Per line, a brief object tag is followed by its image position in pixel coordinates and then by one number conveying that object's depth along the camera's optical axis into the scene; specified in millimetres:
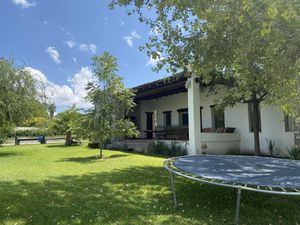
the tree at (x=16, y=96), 13188
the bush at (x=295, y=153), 10430
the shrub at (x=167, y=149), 13302
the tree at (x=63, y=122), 22328
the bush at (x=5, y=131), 15011
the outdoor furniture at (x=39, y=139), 25350
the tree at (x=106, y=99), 11953
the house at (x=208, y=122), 12461
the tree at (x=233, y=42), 4898
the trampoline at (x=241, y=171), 3812
